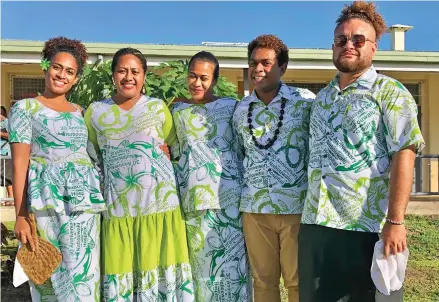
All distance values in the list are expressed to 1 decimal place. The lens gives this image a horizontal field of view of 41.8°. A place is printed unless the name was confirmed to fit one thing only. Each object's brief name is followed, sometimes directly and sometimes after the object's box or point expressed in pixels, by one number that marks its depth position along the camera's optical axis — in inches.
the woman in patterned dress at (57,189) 138.6
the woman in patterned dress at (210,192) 148.7
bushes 181.6
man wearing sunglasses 119.6
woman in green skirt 143.9
